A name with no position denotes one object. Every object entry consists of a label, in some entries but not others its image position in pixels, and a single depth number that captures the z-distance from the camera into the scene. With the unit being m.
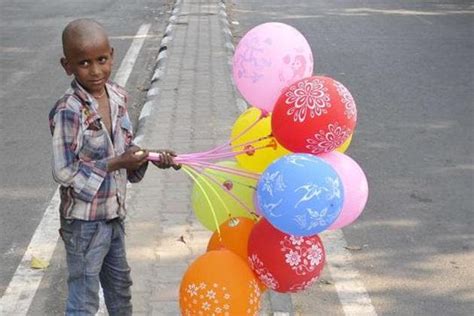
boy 2.84
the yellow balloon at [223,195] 3.27
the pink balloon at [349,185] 3.05
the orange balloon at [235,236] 3.13
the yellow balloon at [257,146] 3.20
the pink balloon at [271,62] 3.26
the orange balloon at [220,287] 2.92
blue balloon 2.76
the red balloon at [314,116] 2.92
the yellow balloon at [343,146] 3.20
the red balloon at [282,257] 2.98
